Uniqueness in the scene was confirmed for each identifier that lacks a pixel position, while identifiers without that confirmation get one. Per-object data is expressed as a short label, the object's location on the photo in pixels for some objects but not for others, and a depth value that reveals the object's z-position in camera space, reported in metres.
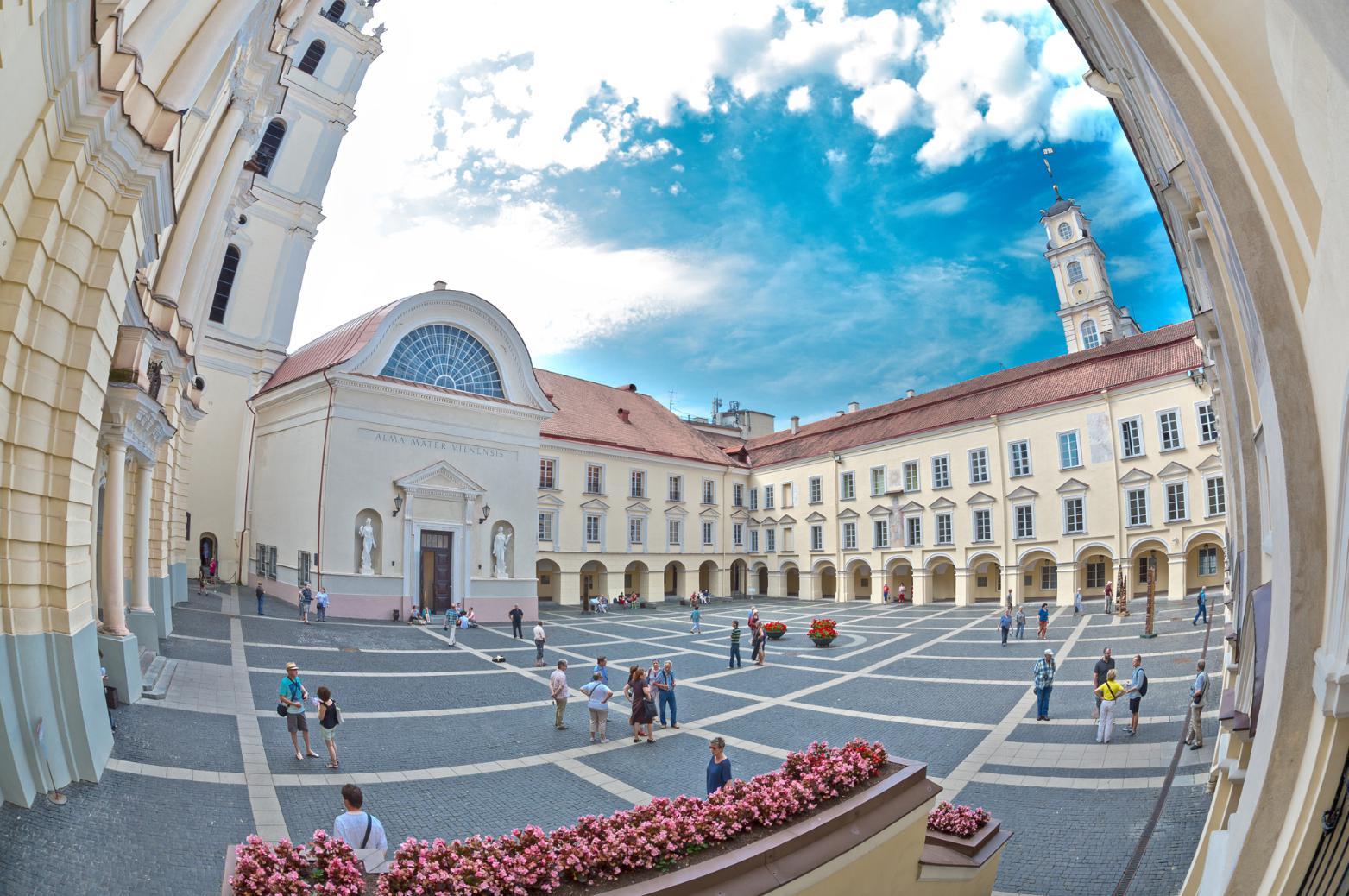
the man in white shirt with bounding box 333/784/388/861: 6.13
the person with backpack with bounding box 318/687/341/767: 10.17
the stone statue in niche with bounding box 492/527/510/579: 30.11
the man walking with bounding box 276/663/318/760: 10.38
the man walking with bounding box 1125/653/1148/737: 12.34
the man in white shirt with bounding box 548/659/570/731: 13.08
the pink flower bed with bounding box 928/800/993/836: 7.08
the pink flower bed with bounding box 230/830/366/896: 4.41
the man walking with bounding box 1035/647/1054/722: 13.52
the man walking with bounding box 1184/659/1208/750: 11.08
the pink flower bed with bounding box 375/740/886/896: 4.66
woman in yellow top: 12.01
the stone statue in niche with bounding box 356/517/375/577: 26.38
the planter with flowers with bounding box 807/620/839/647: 23.98
